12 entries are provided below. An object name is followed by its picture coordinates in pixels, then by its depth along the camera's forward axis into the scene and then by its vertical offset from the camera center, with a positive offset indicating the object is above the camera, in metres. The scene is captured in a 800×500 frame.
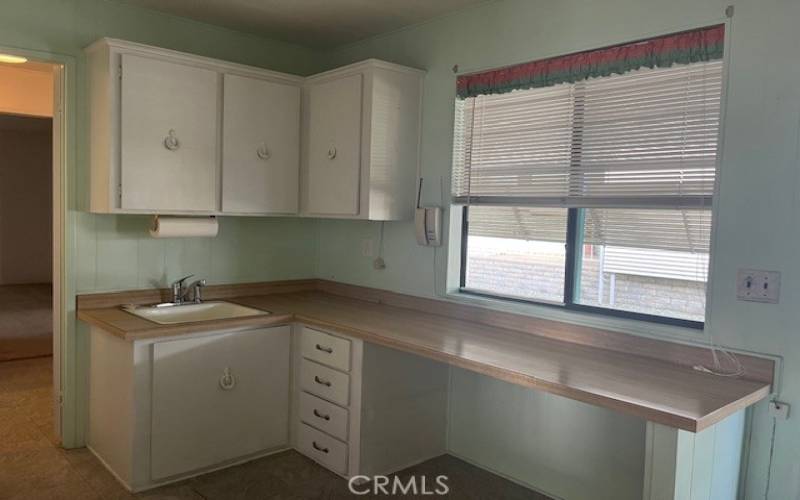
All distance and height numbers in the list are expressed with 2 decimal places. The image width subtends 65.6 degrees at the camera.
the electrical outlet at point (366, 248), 3.69 -0.19
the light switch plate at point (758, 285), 2.12 -0.19
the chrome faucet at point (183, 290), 3.39 -0.45
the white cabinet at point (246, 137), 2.96 +0.39
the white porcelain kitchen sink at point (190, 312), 3.26 -0.56
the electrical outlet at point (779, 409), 2.11 -0.61
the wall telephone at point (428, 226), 3.21 -0.04
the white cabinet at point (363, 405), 2.87 -0.92
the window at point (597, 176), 2.35 +0.20
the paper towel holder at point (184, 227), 3.15 -0.10
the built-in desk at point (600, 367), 1.84 -0.52
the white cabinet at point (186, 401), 2.76 -0.92
